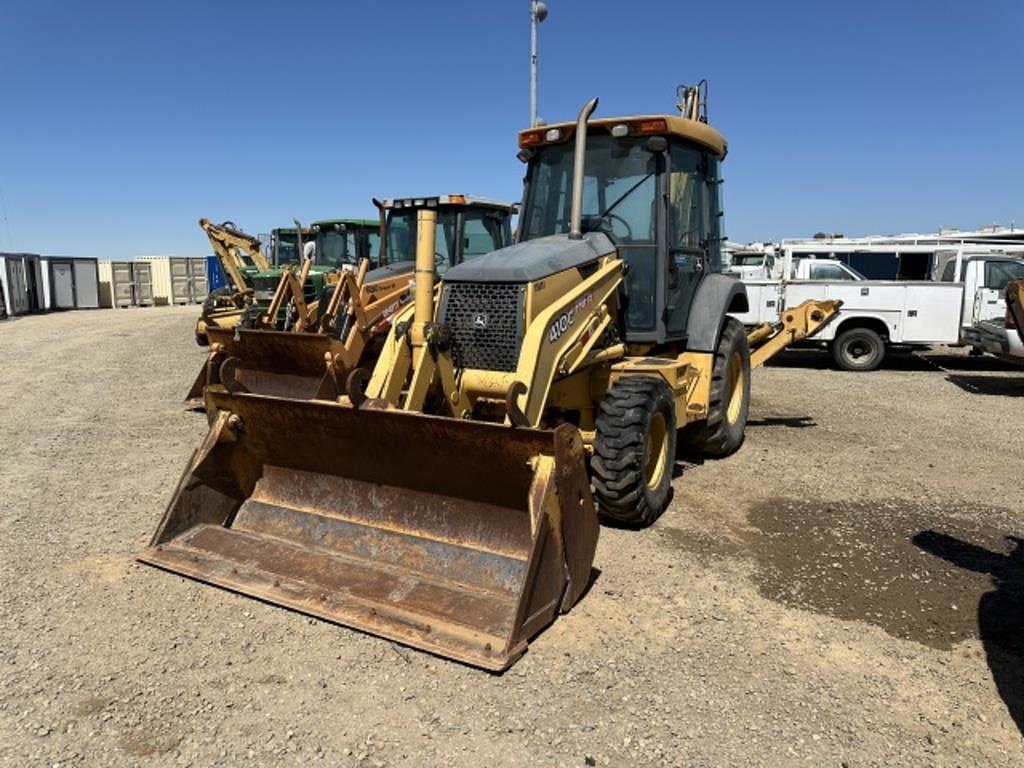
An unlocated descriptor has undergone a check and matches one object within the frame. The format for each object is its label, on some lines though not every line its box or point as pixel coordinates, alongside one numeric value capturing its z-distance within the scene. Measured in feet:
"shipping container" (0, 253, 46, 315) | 84.28
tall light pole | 41.96
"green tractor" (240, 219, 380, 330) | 41.30
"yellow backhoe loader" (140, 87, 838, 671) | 12.03
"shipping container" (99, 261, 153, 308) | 104.53
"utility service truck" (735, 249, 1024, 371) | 40.98
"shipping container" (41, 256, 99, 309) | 93.91
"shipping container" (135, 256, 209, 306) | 109.09
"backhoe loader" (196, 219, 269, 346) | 52.29
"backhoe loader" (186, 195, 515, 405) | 24.12
